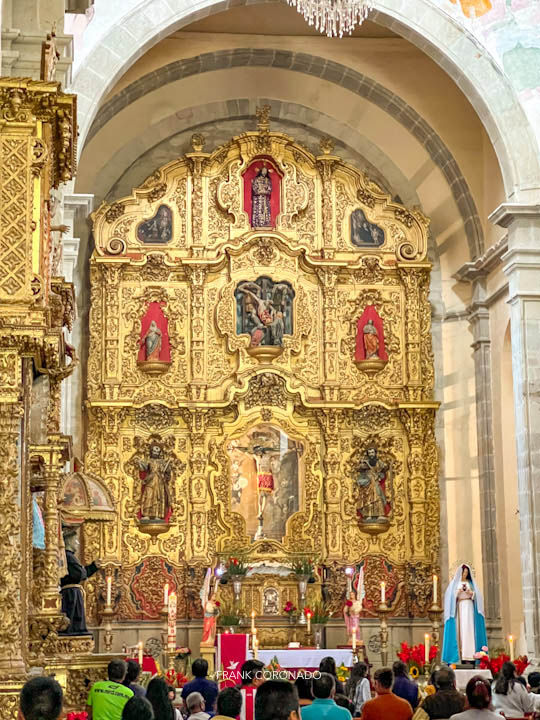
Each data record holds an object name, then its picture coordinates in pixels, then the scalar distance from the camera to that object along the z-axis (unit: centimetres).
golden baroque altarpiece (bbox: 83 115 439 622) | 1986
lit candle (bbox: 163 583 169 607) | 1900
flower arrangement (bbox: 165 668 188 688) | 1518
